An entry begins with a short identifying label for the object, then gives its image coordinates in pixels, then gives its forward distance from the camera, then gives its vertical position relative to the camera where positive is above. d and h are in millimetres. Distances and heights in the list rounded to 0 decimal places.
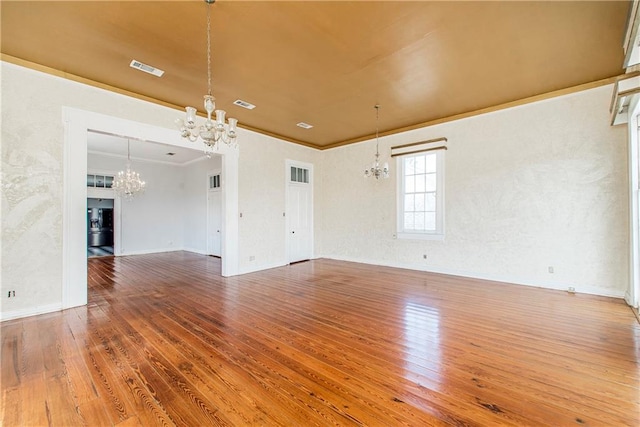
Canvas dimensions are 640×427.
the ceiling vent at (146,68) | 3571 +1918
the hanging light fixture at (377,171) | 5480 +822
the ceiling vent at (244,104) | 4812 +1929
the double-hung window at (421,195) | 5895 +359
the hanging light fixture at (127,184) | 7957 +776
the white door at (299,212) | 7309 -39
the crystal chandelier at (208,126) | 2893 +942
